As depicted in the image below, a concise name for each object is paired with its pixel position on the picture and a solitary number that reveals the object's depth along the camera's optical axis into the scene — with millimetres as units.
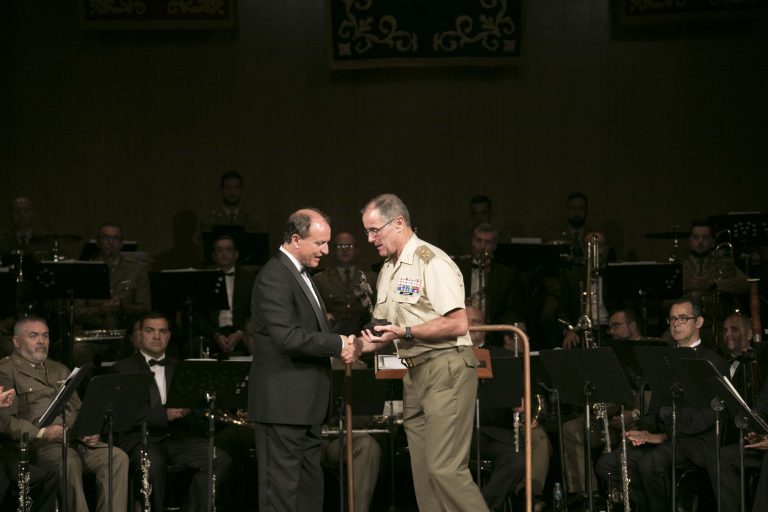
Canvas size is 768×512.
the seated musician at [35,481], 13695
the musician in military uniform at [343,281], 19375
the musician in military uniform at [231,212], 22859
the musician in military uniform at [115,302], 19031
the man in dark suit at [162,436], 14750
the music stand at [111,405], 12867
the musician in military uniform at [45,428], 13977
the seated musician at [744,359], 14570
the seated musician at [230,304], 19547
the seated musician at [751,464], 13437
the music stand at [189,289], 18500
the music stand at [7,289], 17406
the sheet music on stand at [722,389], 11922
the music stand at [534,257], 19656
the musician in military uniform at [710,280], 19062
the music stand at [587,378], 12969
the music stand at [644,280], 18750
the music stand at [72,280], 17875
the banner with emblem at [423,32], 24328
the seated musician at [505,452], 14953
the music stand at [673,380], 12664
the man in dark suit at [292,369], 11203
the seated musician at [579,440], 15477
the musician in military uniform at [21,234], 21562
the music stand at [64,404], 12340
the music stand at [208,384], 13883
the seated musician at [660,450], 14250
